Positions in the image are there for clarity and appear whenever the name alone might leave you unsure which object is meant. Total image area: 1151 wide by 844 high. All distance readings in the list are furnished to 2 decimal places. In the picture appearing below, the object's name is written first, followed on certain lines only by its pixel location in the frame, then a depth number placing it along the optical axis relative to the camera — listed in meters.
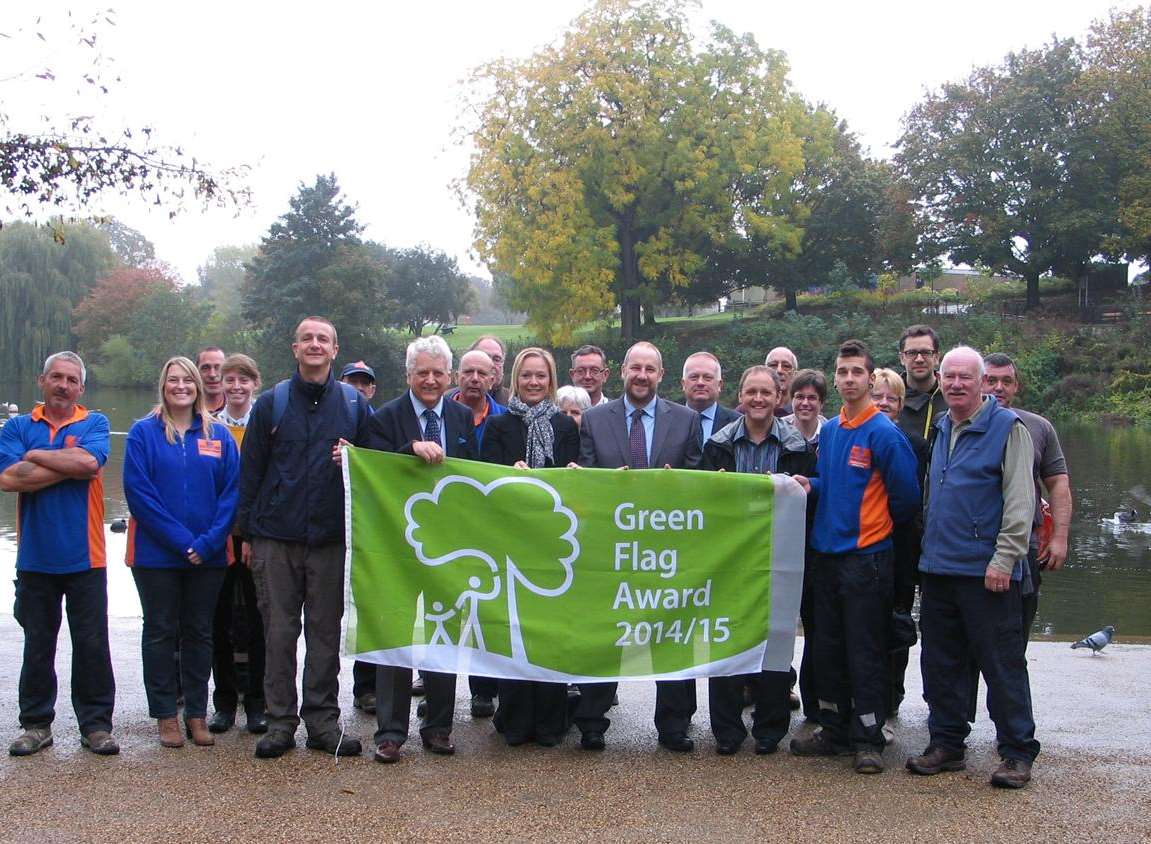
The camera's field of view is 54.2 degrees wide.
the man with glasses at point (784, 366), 7.37
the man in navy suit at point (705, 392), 6.45
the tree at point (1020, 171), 42.78
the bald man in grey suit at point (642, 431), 6.04
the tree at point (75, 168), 8.20
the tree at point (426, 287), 73.88
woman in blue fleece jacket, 5.71
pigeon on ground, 8.88
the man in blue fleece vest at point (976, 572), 5.31
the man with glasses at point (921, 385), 6.63
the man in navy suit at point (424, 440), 5.65
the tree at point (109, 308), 60.44
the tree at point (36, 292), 56.00
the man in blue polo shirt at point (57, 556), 5.62
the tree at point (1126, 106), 40.09
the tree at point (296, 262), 52.06
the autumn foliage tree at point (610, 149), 42.56
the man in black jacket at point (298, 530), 5.70
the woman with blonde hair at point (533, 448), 5.89
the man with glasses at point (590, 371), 7.60
